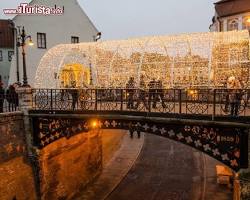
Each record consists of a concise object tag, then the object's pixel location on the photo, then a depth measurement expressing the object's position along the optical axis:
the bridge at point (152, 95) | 12.11
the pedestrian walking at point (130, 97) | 14.46
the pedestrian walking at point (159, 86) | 14.80
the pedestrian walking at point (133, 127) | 13.94
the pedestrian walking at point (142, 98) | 13.86
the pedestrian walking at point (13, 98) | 17.53
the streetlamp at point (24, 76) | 16.05
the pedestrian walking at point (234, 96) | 11.75
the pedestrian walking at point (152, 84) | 15.16
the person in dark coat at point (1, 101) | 16.59
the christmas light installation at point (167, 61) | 14.33
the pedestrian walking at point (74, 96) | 15.53
